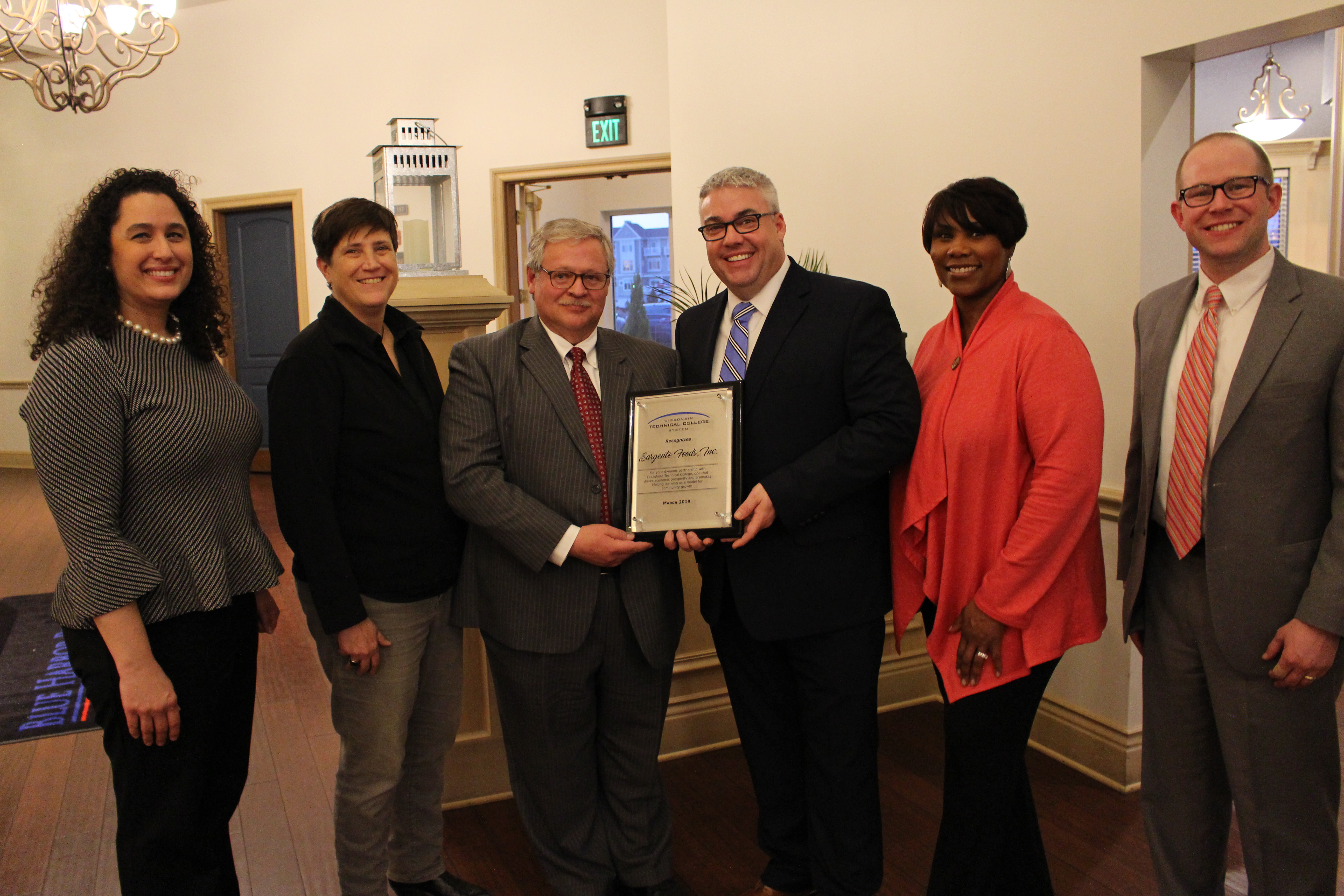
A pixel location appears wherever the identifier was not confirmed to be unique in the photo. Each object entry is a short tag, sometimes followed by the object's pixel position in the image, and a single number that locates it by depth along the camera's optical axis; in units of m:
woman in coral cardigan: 1.70
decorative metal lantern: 2.93
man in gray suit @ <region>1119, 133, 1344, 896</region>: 1.56
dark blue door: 7.59
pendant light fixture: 5.55
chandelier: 5.21
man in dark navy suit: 1.83
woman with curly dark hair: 1.46
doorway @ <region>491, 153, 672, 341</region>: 6.29
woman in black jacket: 1.77
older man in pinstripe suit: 1.88
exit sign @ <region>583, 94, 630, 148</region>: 6.19
